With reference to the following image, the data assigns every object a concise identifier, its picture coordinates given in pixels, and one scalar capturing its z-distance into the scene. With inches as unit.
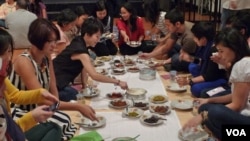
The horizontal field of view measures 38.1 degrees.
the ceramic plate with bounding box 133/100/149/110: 115.6
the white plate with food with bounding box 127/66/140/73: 155.6
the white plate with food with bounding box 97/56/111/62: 173.0
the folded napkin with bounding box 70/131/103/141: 94.5
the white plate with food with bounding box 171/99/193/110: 115.9
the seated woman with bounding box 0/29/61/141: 80.1
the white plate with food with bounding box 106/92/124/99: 123.8
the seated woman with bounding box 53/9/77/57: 172.2
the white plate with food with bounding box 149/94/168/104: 119.1
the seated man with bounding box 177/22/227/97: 133.2
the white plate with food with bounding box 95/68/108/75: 151.3
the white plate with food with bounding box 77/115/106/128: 102.8
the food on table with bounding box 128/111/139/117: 108.7
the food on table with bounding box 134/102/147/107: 116.3
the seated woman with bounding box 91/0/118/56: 191.9
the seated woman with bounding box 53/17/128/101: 129.0
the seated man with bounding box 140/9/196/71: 158.2
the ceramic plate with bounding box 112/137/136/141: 93.8
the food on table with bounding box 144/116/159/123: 103.8
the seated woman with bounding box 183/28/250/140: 93.2
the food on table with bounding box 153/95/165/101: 120.1
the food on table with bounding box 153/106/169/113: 111.3
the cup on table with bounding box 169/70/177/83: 140.1
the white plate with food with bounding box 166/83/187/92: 134.3
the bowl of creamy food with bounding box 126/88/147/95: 125.4
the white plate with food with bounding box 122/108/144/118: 108.7
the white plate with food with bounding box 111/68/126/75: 152.9
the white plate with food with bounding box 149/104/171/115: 111.0
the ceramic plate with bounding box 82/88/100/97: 125.1
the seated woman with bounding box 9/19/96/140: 100.0
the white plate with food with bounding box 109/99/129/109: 115.8
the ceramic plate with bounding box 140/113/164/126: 102.9
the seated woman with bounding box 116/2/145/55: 194.7
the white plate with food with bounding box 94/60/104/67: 164.1
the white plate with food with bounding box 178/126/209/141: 95.0
